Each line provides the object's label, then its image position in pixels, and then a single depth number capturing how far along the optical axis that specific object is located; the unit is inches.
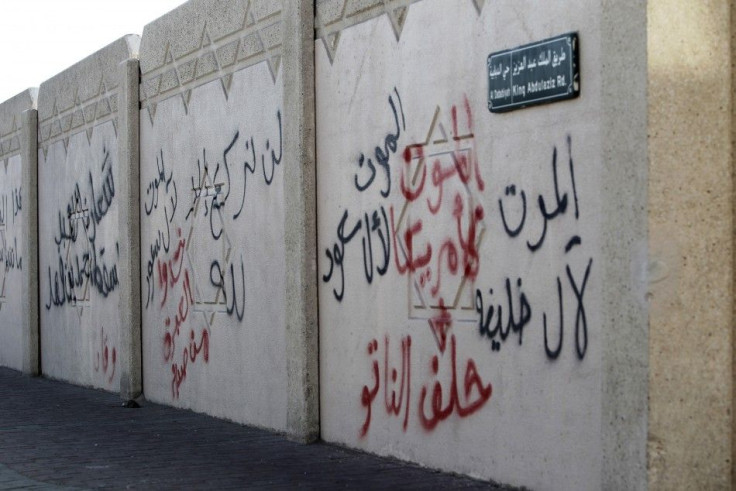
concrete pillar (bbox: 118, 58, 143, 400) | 518.6
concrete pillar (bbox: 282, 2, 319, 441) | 373.4
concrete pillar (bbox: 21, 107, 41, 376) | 676.1
